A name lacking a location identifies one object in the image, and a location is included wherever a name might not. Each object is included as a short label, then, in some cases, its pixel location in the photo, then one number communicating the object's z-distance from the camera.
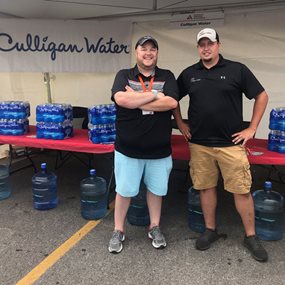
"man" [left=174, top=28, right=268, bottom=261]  2.53
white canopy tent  4.44
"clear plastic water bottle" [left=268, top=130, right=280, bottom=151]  3.12
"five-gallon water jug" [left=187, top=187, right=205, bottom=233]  3.17
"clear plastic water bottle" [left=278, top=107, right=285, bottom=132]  3.06
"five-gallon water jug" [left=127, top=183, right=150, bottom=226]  3.28
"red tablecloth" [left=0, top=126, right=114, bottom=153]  3.32
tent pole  5.60
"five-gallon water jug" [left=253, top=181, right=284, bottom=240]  3.01
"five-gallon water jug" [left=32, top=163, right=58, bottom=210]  3.68
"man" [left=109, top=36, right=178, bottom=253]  2.49
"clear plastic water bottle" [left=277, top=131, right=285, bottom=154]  3.05
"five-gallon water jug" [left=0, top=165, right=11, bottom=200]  4.01
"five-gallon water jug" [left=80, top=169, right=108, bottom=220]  3.44
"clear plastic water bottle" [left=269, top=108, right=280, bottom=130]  3.13
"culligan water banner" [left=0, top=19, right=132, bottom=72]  5.06
